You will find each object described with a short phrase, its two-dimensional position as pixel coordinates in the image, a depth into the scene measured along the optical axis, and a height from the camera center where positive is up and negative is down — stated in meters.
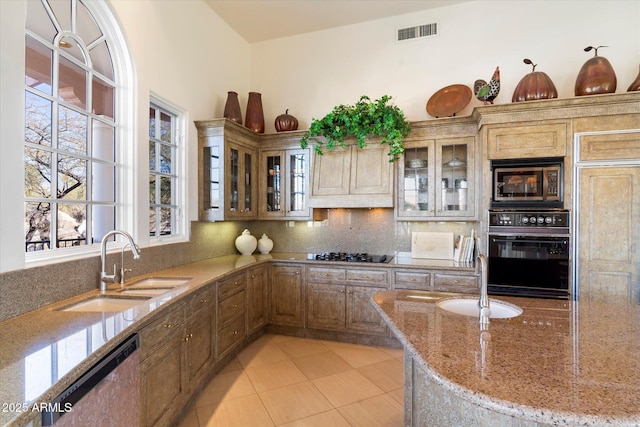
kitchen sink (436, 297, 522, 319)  1.78 -0.51
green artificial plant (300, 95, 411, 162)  3.45 +0.97
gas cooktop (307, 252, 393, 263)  3.66 -0.50
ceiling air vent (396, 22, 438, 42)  3.86 +2.18
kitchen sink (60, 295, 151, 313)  2.08 -0.59
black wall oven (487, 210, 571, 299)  2.84 -0.33
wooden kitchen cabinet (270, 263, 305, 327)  3.73 -0.92
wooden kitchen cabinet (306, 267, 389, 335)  3.49 -0.92
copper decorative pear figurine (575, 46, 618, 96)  2.83 +1.20
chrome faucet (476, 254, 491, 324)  1.51 -0.39
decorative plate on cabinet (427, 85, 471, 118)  3.62 +1.28
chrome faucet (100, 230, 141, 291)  2.23 -0.33
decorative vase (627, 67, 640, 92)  2.86 +1.15
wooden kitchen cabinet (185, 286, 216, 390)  2.34 -0.93
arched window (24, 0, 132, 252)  2.03 +0.60
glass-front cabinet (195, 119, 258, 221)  3.49 +0.48
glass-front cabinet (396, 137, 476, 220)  3.44 +0.38
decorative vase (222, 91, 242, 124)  3.74 +1.20
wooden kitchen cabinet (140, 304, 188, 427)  1.79 -0.93
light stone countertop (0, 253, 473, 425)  1.01 -0.55
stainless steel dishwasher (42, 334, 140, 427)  1.13 -0.72
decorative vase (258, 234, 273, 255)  4.21 -0.40
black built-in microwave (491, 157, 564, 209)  2.88 +0.29
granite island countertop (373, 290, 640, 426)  0.88 -0.50
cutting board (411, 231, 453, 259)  3.69 -0.34
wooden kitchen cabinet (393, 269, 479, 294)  3.22 -0.66
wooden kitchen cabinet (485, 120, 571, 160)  2.87 +0.69
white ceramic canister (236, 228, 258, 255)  4.04 -0.36
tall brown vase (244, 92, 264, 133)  4.09 +1.25
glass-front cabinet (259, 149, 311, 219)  4.01 +0.37
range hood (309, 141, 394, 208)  3.65 +0.42
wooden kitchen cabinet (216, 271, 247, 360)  2.87 -0.93
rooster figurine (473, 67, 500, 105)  3.22 +1.23
